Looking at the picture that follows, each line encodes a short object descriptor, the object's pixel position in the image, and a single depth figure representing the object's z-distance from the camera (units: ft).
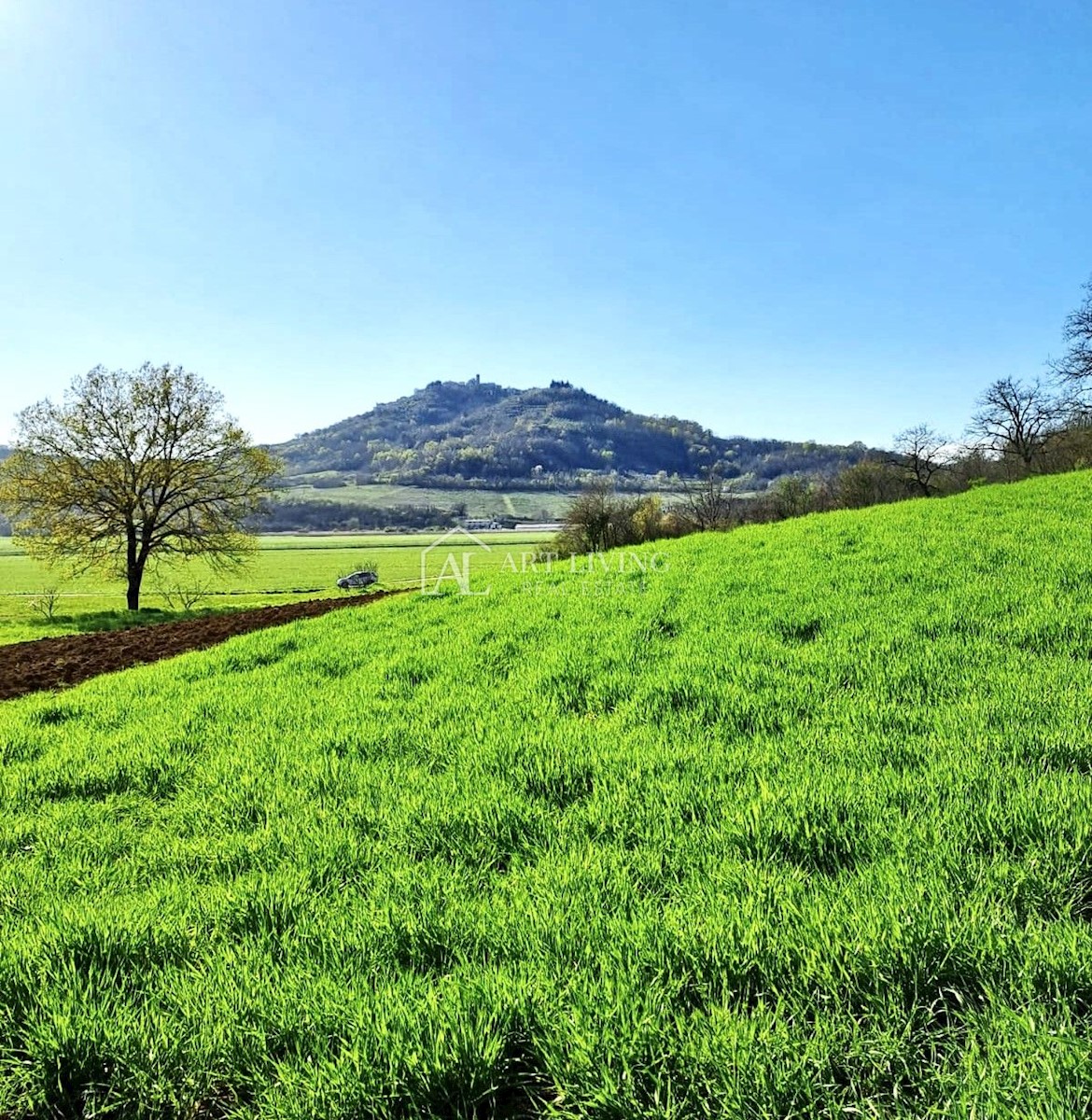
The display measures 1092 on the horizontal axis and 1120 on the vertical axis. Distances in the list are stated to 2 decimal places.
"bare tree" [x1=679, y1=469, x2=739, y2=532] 221.05
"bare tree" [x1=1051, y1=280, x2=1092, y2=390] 129.29
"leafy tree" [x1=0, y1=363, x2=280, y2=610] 98.53
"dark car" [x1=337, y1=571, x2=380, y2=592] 192.66
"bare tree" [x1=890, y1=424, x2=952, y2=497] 200.75
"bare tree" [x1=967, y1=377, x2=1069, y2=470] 161.79
